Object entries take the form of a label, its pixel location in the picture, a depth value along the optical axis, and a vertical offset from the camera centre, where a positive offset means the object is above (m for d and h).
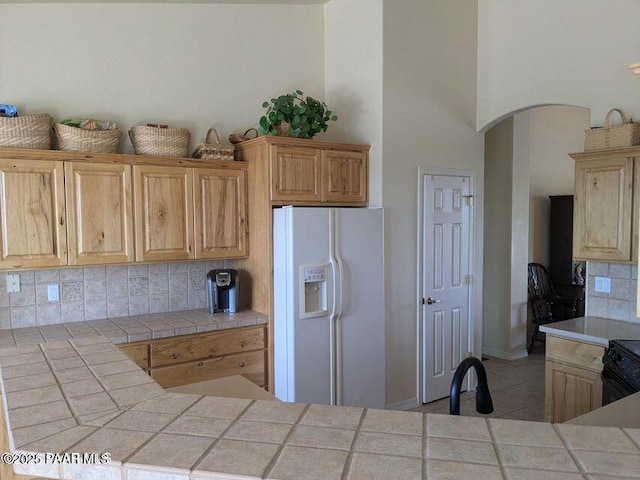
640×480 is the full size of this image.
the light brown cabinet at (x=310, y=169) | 3.61 +0.38
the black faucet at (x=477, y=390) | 1.38 -0.51
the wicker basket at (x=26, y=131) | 3.05 +0.56
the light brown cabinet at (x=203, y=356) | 3.24 -0.94
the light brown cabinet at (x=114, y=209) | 3.07 +0.08
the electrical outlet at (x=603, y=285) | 3.52 -0.48
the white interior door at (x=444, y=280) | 4.25 -0.55
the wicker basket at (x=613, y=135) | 3.20 +0.54
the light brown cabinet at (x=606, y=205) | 3.11 +0.08
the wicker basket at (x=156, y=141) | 3.51 +0.57
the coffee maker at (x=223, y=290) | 3.75 -0.54
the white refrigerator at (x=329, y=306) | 3.46 -0.64
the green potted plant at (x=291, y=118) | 3.68 +0.76
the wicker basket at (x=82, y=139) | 3.24 +0.54
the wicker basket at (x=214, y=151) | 3.72 +0.52
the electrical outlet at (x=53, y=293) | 3.44 -0.50
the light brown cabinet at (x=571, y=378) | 3.08 -1.04
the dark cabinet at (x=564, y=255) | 5.98 -0.46
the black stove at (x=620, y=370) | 2.53 -0.82
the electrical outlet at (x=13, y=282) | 3.33 -0.41
